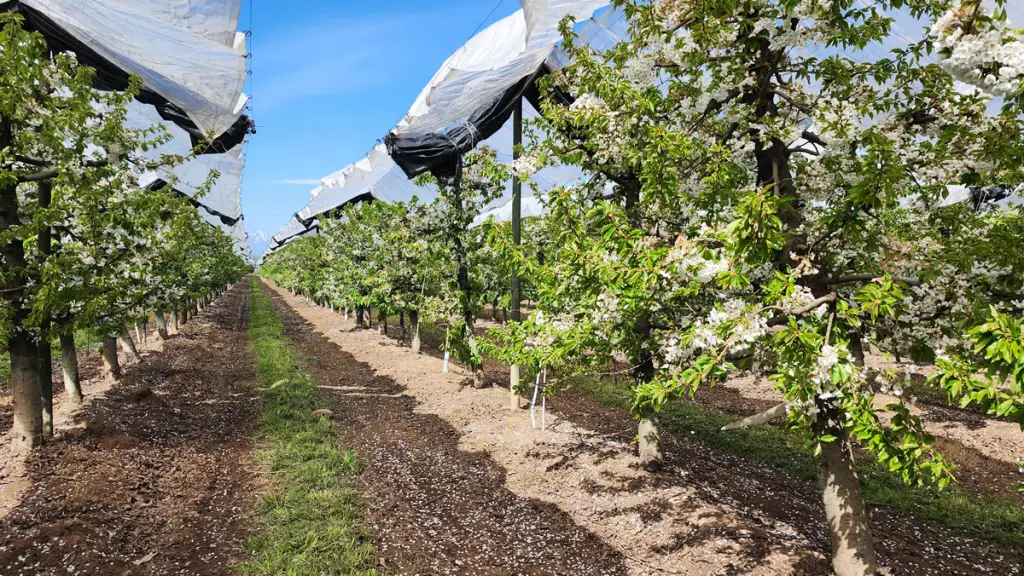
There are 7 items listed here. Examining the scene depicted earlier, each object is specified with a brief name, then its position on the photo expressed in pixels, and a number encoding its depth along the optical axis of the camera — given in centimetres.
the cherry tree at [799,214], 402
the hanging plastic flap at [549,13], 873
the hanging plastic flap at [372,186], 2289
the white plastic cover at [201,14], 916
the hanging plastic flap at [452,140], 1090
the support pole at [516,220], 1230
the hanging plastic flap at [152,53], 828
